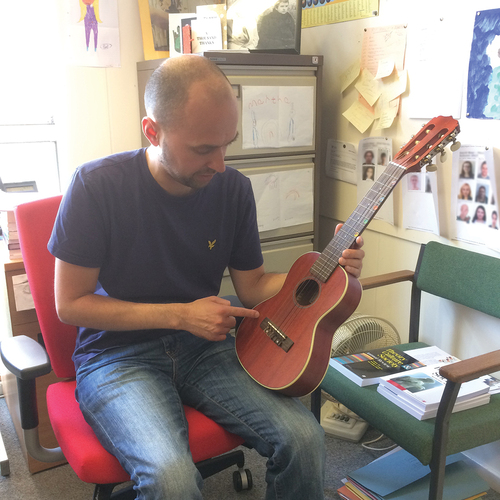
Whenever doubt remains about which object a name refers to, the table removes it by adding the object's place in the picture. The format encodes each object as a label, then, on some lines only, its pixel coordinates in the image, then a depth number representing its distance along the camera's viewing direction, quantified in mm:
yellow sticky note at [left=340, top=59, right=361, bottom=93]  2084
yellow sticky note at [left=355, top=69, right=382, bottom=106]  2006
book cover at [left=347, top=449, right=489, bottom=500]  1631
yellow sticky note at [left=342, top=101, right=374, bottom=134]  2059
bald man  1178
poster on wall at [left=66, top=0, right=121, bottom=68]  2119
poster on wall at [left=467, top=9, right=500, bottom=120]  1560
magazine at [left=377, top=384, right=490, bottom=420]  1403
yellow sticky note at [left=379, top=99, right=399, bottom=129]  1932
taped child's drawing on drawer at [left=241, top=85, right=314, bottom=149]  2027
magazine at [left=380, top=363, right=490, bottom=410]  1419
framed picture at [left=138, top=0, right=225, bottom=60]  2244
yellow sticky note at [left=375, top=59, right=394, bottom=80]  1917
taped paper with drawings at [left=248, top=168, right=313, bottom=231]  2141
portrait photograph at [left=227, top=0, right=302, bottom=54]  2031
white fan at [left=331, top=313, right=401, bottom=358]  1862
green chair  1318
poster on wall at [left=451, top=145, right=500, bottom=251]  1639
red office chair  1160
